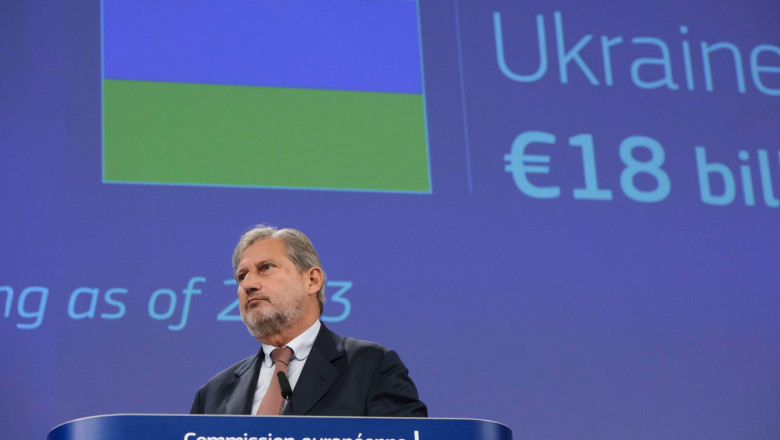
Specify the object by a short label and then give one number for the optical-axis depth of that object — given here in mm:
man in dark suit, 5731
